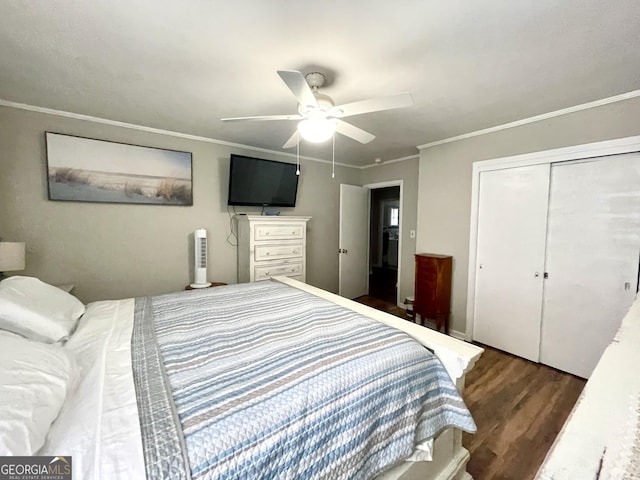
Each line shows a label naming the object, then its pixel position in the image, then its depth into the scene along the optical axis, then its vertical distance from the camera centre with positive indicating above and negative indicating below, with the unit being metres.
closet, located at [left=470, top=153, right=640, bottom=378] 2.04 -0.25
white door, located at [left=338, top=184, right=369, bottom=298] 4.16 -0.25
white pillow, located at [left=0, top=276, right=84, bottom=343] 1.19 -0.44
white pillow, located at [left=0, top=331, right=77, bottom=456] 0.62 -0.49
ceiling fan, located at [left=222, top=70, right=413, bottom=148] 1.36 +0.69
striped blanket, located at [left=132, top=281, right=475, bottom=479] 0.72 -0.58
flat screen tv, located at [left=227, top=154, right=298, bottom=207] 3.21 +0.56
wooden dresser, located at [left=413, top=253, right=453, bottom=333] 2.96 -0.71
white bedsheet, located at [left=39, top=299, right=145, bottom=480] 0.63 -0.57
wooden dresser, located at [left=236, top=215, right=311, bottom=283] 3.15 -0.28
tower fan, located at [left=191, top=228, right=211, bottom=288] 2.96 -0.40
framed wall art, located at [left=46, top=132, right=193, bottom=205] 2.39 +0.52
